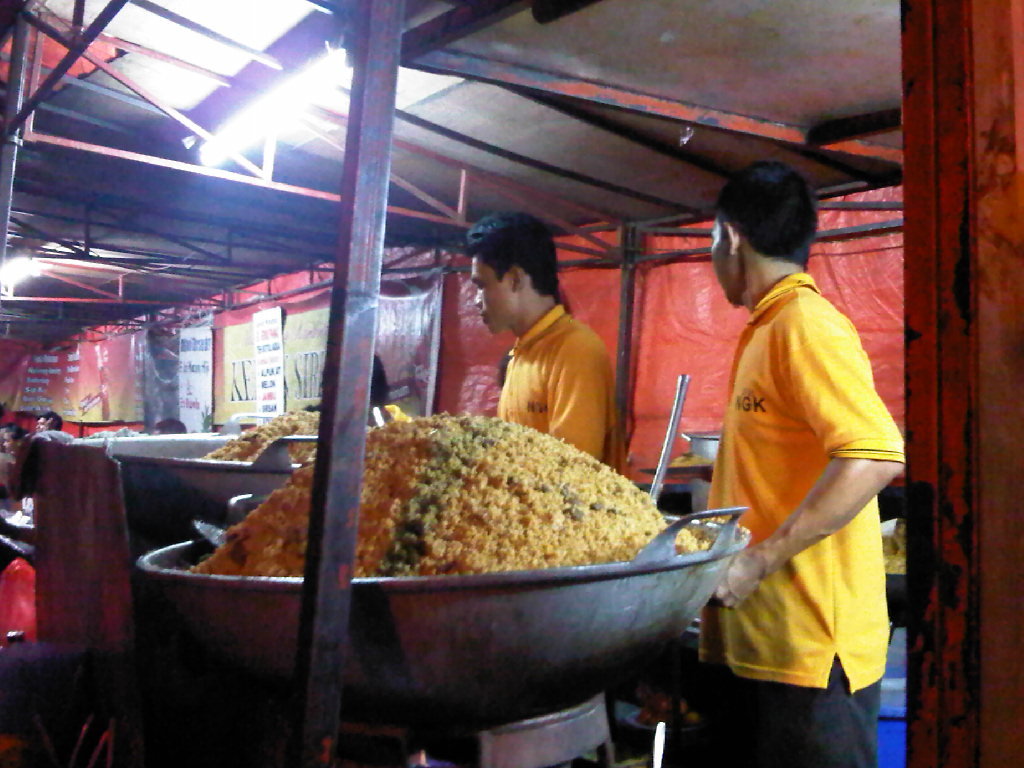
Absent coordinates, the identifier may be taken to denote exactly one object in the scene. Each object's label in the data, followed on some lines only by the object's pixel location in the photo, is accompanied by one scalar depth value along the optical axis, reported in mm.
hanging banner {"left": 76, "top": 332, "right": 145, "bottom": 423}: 12219
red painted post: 932
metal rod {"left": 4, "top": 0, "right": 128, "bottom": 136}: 2893
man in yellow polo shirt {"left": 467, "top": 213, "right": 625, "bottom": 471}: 2307
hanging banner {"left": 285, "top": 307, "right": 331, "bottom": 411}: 7742
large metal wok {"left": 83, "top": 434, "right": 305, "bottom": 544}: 1487
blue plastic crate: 2246
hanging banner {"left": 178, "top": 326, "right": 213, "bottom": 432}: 10320
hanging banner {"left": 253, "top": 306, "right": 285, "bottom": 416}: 8320
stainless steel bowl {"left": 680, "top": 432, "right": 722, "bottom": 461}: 3742
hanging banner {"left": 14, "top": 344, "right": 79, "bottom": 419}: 15445
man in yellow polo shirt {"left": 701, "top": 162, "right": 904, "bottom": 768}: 1491
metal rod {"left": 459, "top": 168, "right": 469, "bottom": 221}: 4906
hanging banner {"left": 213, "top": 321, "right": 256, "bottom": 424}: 9164
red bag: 2477
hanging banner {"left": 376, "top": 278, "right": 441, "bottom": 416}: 6430
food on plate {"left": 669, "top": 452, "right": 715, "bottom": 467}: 3666
